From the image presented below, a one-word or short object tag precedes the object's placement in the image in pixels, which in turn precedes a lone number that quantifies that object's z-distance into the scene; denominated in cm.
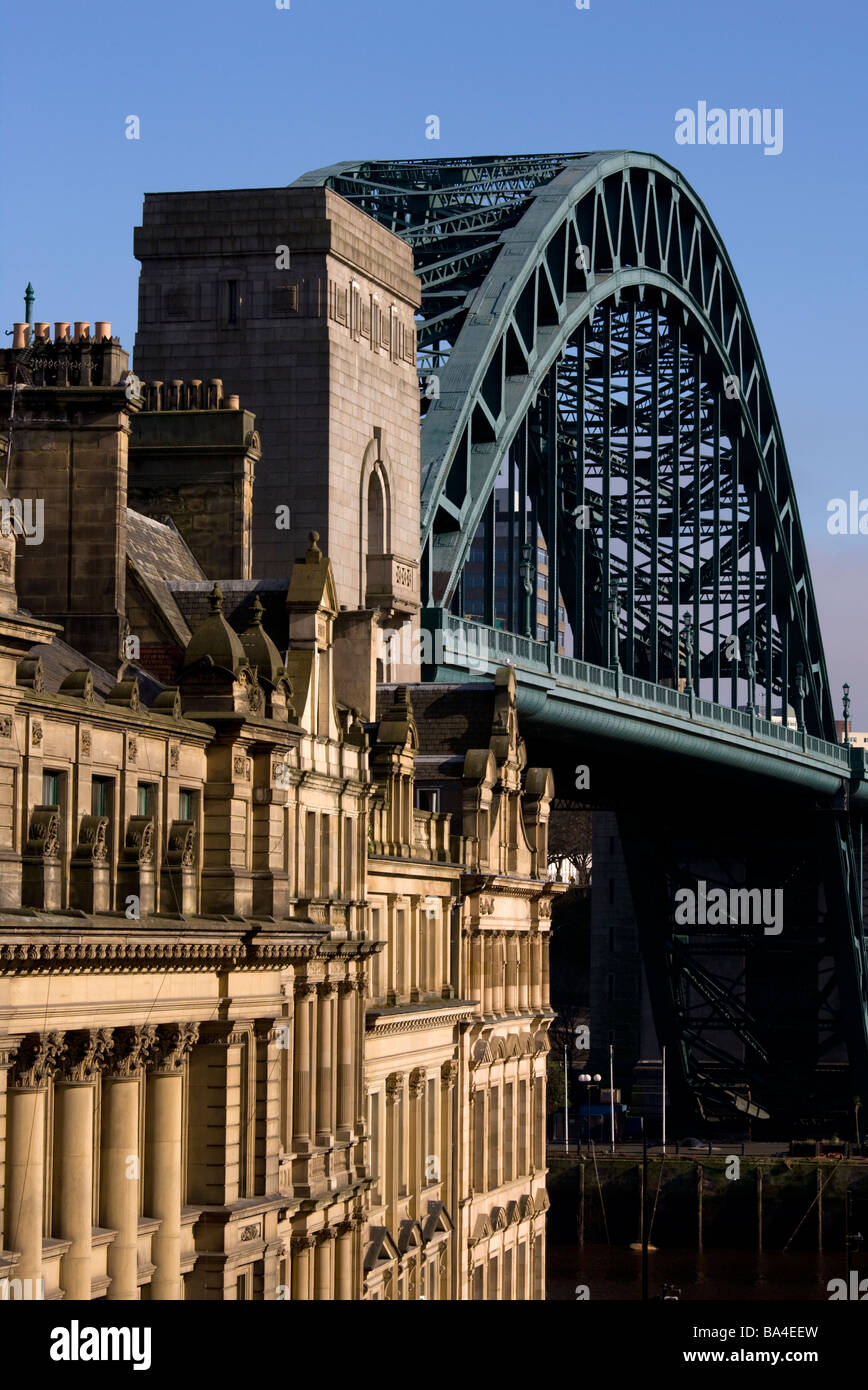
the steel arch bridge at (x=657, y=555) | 8212
